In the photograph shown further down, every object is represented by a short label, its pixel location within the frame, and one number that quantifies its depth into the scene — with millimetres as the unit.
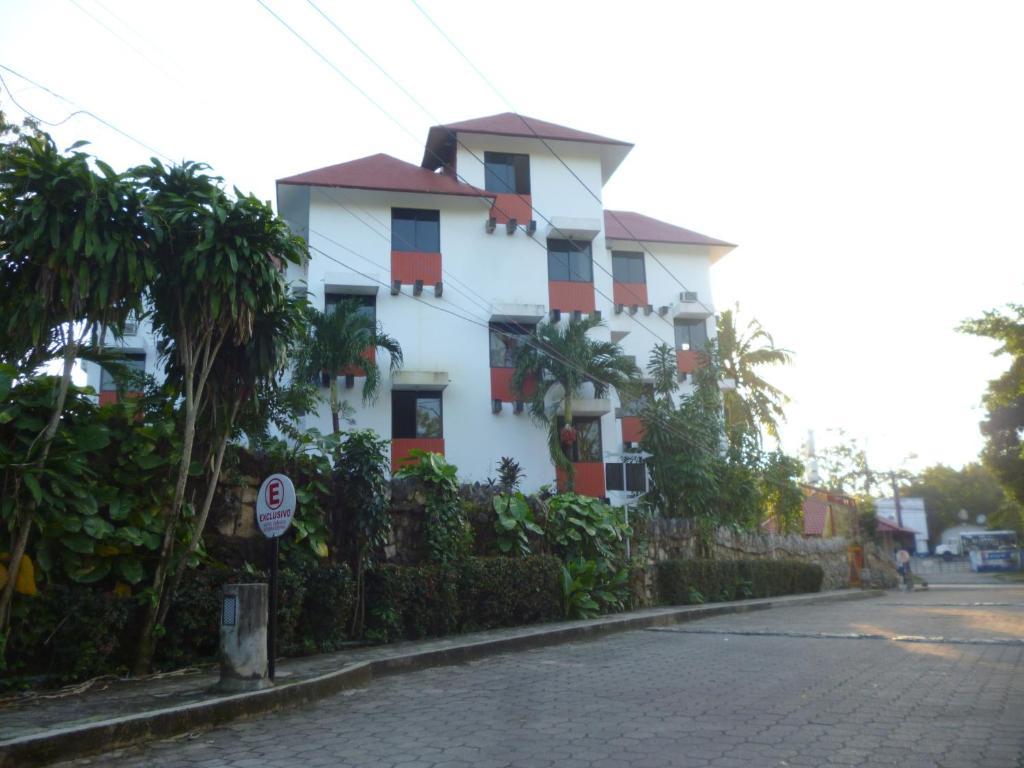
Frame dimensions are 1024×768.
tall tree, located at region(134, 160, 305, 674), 8602
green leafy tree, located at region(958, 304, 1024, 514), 24359
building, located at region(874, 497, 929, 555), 76688
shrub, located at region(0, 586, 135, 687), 7984
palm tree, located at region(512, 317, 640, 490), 26562
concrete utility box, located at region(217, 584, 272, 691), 7723
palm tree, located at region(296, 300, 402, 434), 23734
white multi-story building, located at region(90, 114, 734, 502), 27531
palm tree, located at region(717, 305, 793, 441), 35094
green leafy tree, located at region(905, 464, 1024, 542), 77125
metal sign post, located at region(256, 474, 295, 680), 8117
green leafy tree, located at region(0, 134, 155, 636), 7891
